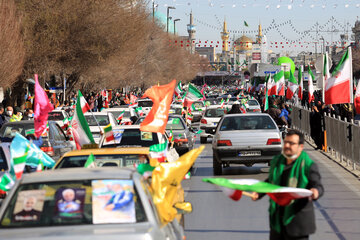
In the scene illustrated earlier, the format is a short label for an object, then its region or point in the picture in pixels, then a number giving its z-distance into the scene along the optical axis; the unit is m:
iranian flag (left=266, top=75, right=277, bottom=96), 49.41
